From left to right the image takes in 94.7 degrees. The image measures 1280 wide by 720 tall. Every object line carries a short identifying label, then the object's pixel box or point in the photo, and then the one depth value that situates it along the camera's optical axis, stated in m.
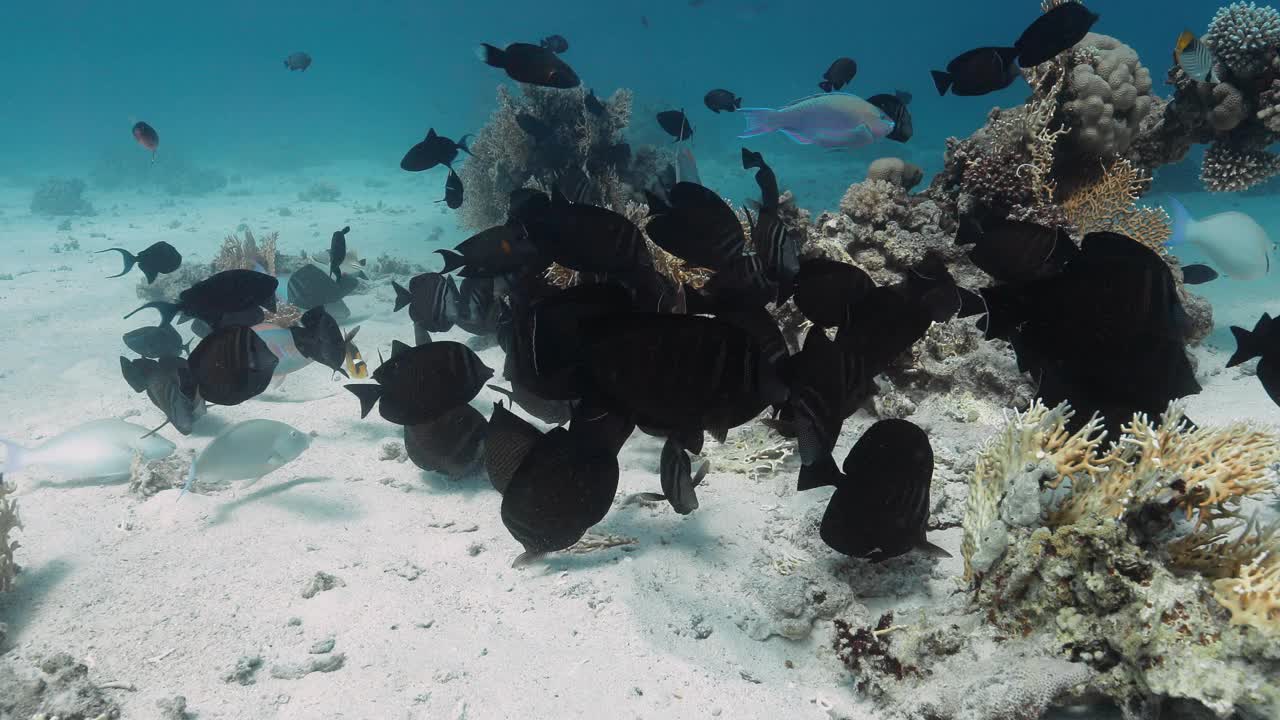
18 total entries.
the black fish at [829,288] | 2.08
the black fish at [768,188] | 3.38
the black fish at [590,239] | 2.36
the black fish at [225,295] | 3.70
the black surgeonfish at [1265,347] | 2.62
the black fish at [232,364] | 3.17
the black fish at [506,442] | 2.74
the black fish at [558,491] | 2.18
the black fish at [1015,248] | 2.40
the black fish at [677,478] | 2.42
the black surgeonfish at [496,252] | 3.30
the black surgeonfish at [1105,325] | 2.09
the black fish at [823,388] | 1.79
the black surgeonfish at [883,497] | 2.45
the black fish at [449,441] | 3.77
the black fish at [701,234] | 2.74
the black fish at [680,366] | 1.65
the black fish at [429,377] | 2.76
